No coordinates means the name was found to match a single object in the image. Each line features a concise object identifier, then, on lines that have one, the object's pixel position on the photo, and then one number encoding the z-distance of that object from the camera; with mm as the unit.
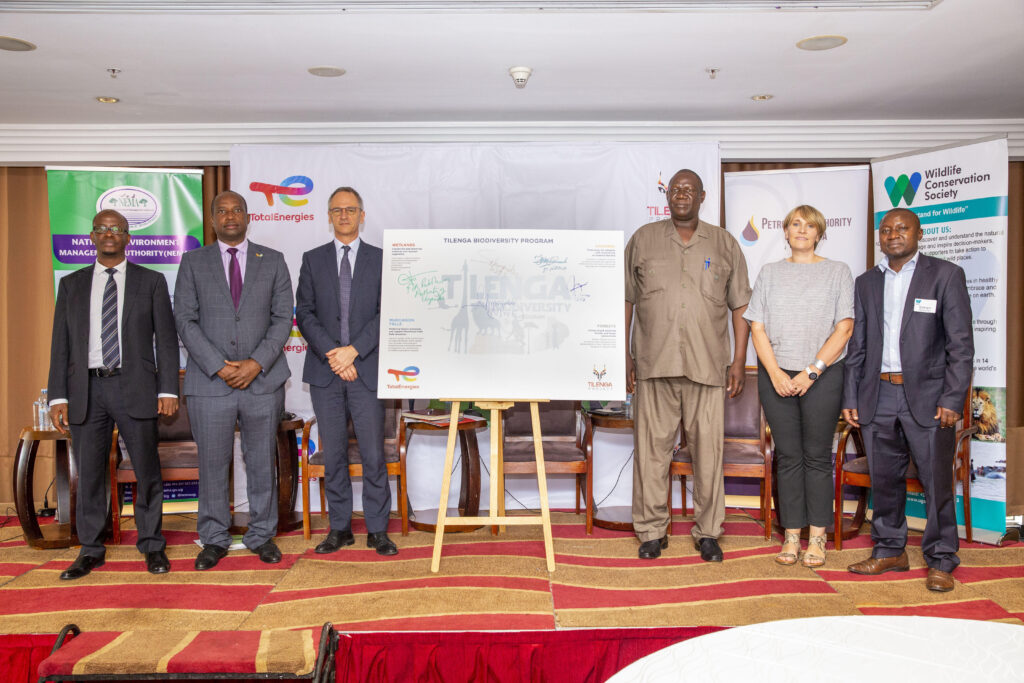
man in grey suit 3820
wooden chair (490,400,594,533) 4449
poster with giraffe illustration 3764
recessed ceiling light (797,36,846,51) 3760
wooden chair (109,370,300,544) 4320
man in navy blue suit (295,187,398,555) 3941
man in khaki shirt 3834
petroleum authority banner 5148
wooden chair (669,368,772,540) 4297
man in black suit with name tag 3525
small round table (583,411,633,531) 4473
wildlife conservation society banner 4383
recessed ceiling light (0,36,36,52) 3678
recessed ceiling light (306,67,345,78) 4188
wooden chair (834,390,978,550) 4062
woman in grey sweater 3734
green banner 5055
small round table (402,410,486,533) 4469
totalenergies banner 5109
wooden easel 3689
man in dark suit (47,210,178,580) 3758
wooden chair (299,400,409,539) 4277
